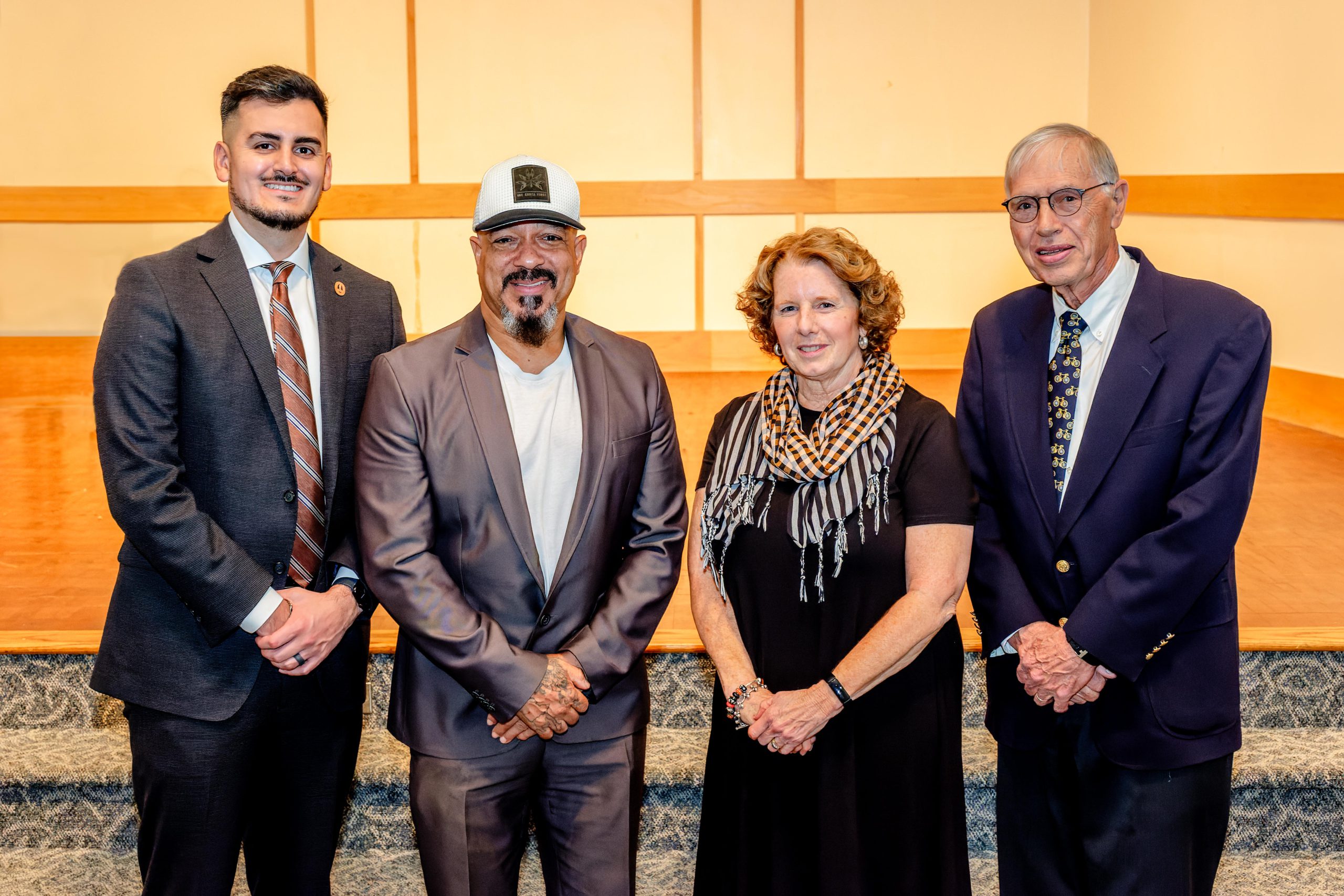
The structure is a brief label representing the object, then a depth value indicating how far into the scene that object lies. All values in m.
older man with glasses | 1.94
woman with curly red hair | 2.04
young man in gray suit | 1.97
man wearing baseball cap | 1.97
